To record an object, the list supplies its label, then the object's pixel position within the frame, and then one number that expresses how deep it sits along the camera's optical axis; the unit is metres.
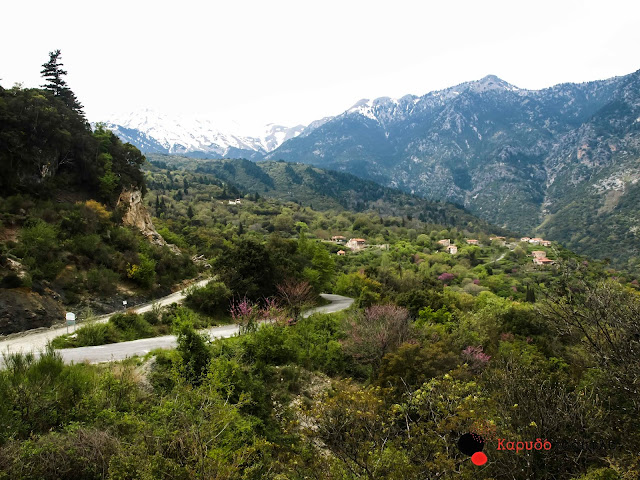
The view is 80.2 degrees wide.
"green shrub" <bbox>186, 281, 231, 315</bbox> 25.72
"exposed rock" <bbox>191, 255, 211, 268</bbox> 38.78
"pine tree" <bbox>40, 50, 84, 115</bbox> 35.81
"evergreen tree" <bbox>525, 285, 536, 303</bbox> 49.72
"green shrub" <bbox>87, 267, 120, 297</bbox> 22.65
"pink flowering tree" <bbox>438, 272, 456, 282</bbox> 69.48
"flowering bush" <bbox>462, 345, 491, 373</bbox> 18.17
